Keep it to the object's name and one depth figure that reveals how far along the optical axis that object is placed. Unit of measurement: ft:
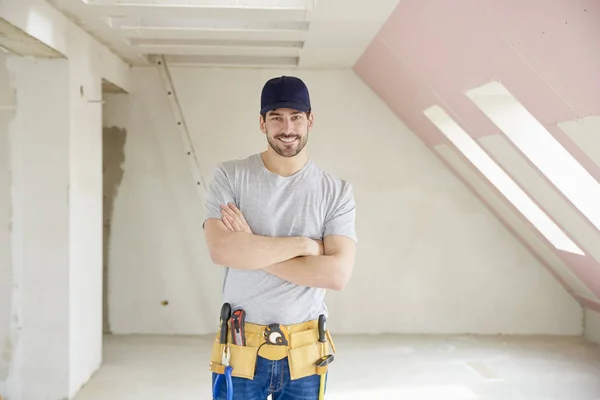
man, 6.70
